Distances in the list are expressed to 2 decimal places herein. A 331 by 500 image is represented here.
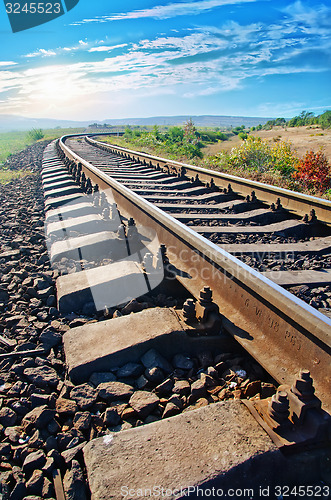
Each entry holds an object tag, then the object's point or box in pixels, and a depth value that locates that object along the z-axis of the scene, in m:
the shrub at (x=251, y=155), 12.38
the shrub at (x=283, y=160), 11.05
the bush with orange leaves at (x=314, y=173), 9.24
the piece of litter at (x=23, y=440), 1.66
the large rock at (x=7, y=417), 1.77
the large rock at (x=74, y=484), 1.38
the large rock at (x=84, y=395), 1.85
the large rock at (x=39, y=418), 1.72
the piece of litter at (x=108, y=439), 1.48
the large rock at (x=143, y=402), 1.80
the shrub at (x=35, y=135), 45.62
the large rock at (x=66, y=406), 1.80
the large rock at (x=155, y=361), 2.08
